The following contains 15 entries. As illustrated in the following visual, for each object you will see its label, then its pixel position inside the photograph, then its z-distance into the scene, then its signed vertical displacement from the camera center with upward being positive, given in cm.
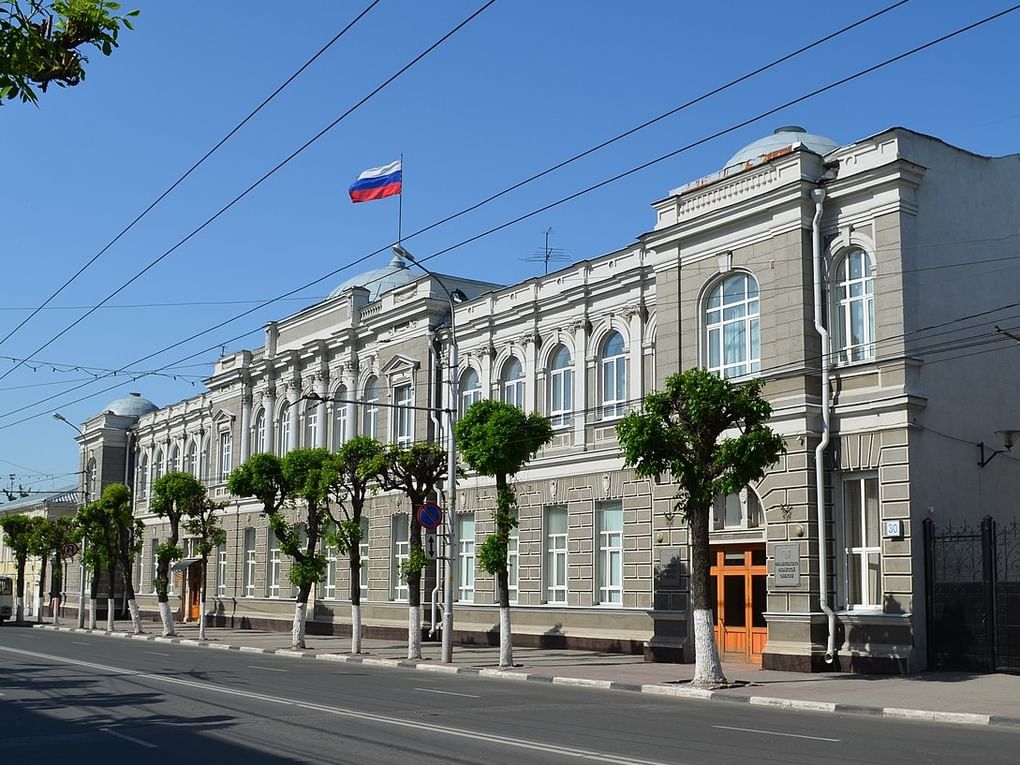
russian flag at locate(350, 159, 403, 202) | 3164 +955
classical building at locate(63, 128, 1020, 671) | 2450 +376
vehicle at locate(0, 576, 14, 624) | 6359 -324
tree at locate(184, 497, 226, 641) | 4403 +41
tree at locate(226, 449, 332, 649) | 3569 +153
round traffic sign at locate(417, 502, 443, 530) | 2900 +64
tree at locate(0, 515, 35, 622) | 6725 +10
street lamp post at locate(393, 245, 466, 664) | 2897 +33
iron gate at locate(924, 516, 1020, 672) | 2309 -101
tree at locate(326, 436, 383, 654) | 3338 +142
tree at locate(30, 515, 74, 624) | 6153 +7
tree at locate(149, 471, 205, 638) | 4453 +153
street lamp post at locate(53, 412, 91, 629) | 5078 -236
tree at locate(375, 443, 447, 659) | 3112 +177
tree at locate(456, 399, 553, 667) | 2819 +222
